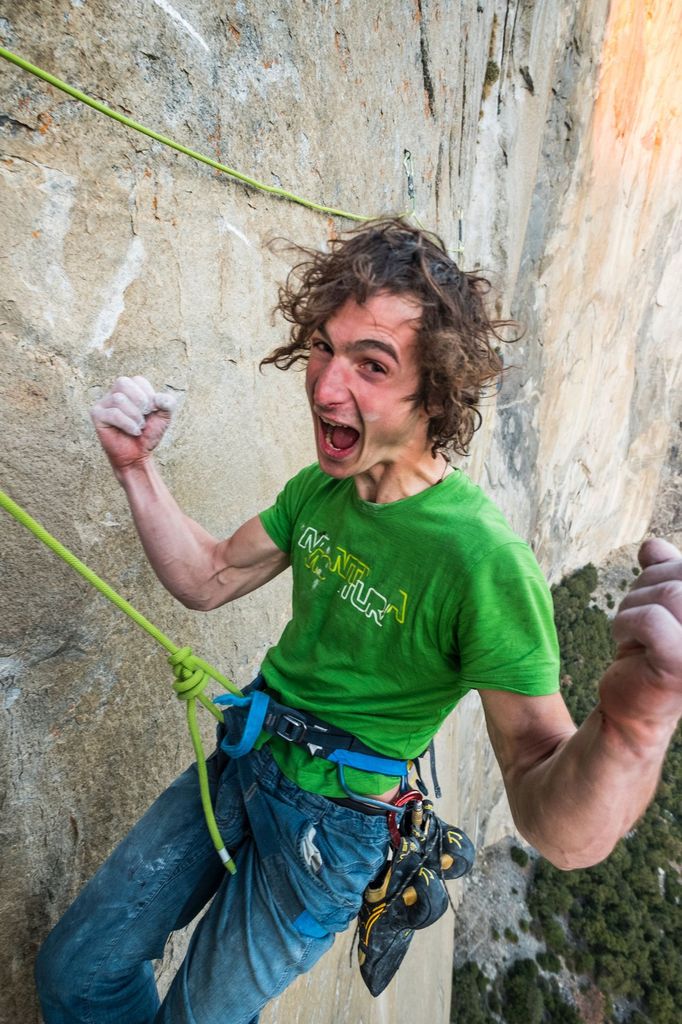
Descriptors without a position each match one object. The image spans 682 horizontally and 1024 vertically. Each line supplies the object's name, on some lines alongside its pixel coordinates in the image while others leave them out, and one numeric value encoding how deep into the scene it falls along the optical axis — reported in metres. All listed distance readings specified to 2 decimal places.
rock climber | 1.11
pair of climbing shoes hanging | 1.41
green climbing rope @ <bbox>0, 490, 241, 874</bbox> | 1.22
